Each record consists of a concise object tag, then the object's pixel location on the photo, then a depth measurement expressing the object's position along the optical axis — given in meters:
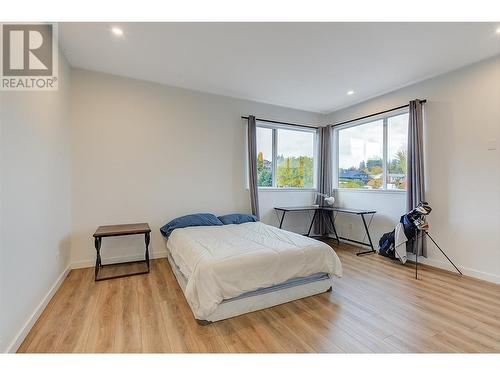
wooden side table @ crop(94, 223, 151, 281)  2.96
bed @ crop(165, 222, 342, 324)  2.04
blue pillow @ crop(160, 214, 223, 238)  3.58
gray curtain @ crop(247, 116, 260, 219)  4.41
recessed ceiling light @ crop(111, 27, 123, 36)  2.46
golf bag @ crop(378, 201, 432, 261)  3.28
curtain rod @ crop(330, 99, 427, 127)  3.56
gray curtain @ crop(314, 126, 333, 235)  5.14
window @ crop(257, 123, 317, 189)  4.88
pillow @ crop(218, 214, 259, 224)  3.96
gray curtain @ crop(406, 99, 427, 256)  3.53
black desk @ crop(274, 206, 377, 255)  4.23
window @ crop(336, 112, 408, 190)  4.04
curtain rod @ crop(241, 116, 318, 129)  4.57
